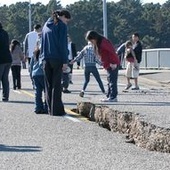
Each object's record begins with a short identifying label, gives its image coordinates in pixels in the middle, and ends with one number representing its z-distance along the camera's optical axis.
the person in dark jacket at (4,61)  16.48
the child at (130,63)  19.92
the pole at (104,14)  42.31
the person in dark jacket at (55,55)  12.81
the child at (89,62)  17.80
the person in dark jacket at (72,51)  22.22
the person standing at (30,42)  19.09
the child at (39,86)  13.60
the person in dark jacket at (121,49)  21.44
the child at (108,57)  14.68
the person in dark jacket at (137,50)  20.25
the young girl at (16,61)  20.94
